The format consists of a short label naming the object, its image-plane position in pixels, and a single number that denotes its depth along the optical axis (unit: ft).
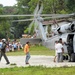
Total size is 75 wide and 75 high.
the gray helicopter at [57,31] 74.79
